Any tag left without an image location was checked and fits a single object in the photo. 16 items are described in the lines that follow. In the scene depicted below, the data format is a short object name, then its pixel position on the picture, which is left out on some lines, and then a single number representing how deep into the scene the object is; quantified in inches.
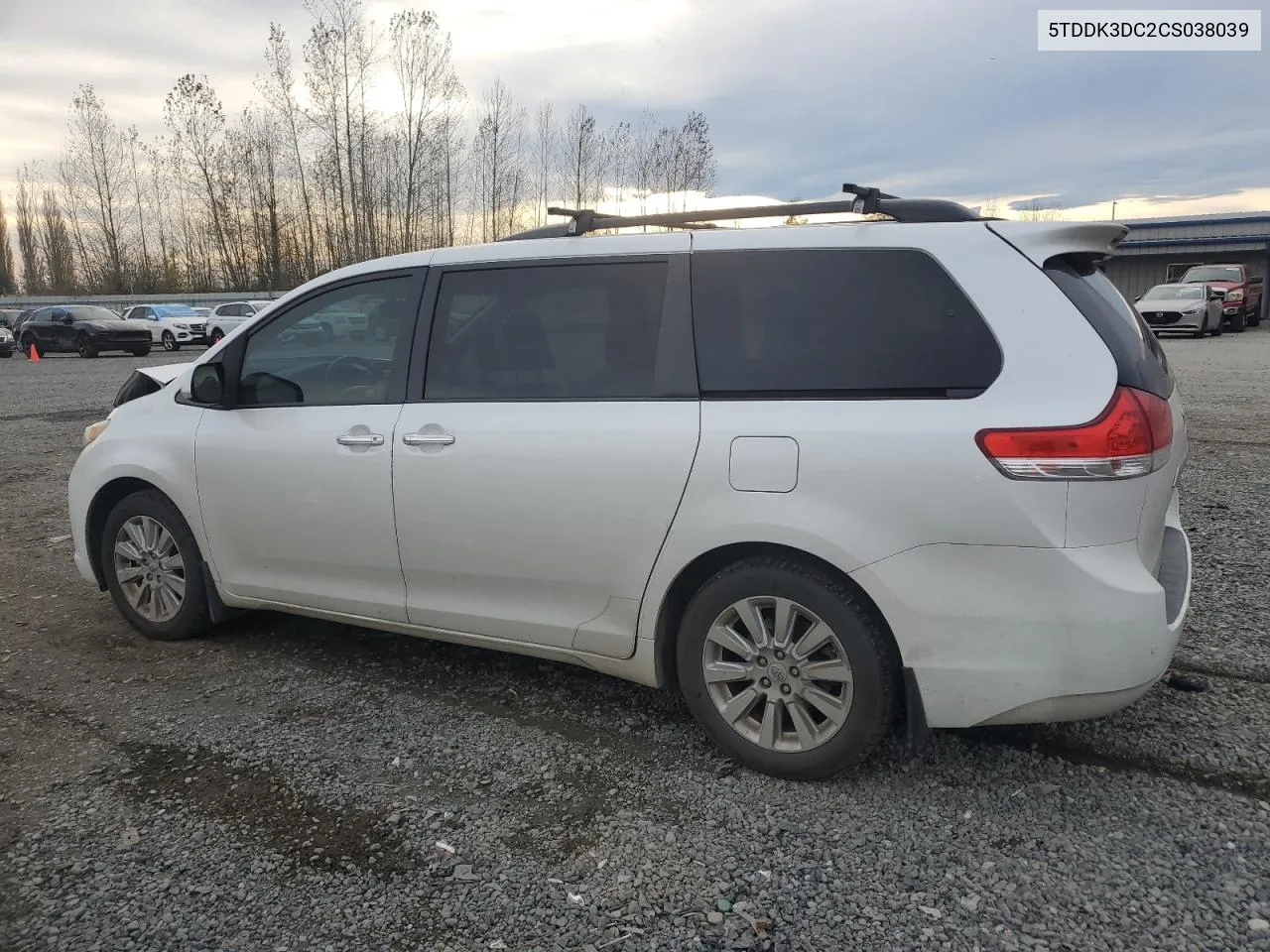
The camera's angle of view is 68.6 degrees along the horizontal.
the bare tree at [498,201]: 1624.0
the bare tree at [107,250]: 2021.4
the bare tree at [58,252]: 2384.4
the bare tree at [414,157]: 1469.0
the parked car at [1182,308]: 1051.9
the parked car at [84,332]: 1143.6
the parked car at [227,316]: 1298.0
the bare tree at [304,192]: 1590.8
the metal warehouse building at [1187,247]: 1593.3
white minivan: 105.7
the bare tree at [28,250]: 2487.7
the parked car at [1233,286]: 1184.7
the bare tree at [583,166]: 1593.3
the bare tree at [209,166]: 1736.0
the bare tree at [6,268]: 2479.1
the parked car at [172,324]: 1295.2
